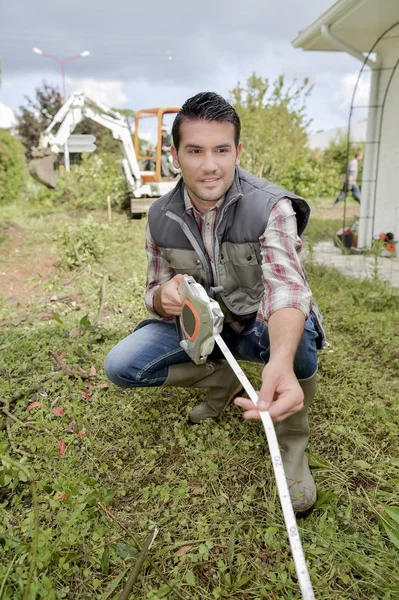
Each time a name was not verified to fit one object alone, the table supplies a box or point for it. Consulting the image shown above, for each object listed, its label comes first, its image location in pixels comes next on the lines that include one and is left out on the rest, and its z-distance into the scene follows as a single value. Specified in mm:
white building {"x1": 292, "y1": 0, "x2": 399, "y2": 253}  5070
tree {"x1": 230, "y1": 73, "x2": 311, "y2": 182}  9830
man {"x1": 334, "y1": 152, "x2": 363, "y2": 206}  9452
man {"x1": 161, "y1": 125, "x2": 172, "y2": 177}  9312
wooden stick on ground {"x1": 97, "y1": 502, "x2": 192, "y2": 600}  1286
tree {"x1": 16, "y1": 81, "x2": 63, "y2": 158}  22422
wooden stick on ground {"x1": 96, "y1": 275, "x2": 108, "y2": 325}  3552
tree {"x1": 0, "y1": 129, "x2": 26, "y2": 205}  10344
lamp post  8972
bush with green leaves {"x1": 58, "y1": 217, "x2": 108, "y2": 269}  4992
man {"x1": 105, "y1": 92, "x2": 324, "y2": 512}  1593
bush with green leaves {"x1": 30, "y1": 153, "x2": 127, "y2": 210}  9617
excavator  8422
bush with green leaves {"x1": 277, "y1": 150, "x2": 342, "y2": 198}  12570
